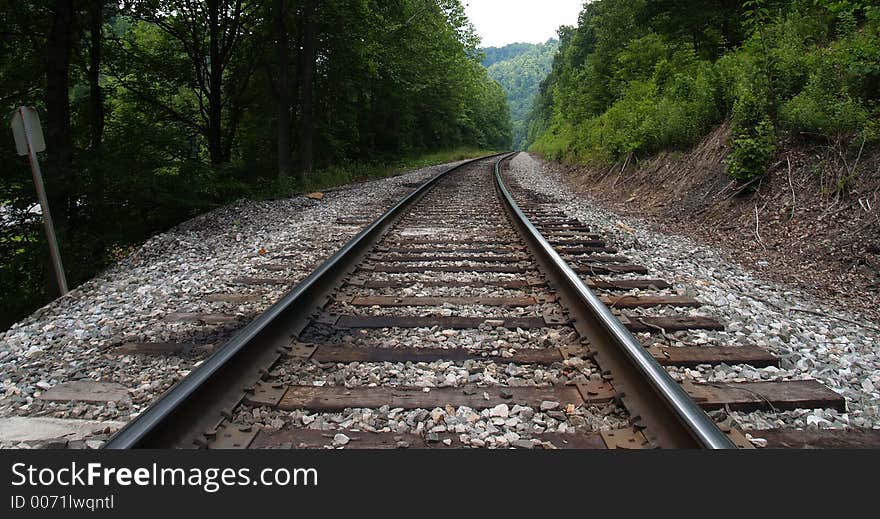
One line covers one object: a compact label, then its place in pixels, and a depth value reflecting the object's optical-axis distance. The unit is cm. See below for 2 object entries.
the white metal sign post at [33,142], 458
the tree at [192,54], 1277
